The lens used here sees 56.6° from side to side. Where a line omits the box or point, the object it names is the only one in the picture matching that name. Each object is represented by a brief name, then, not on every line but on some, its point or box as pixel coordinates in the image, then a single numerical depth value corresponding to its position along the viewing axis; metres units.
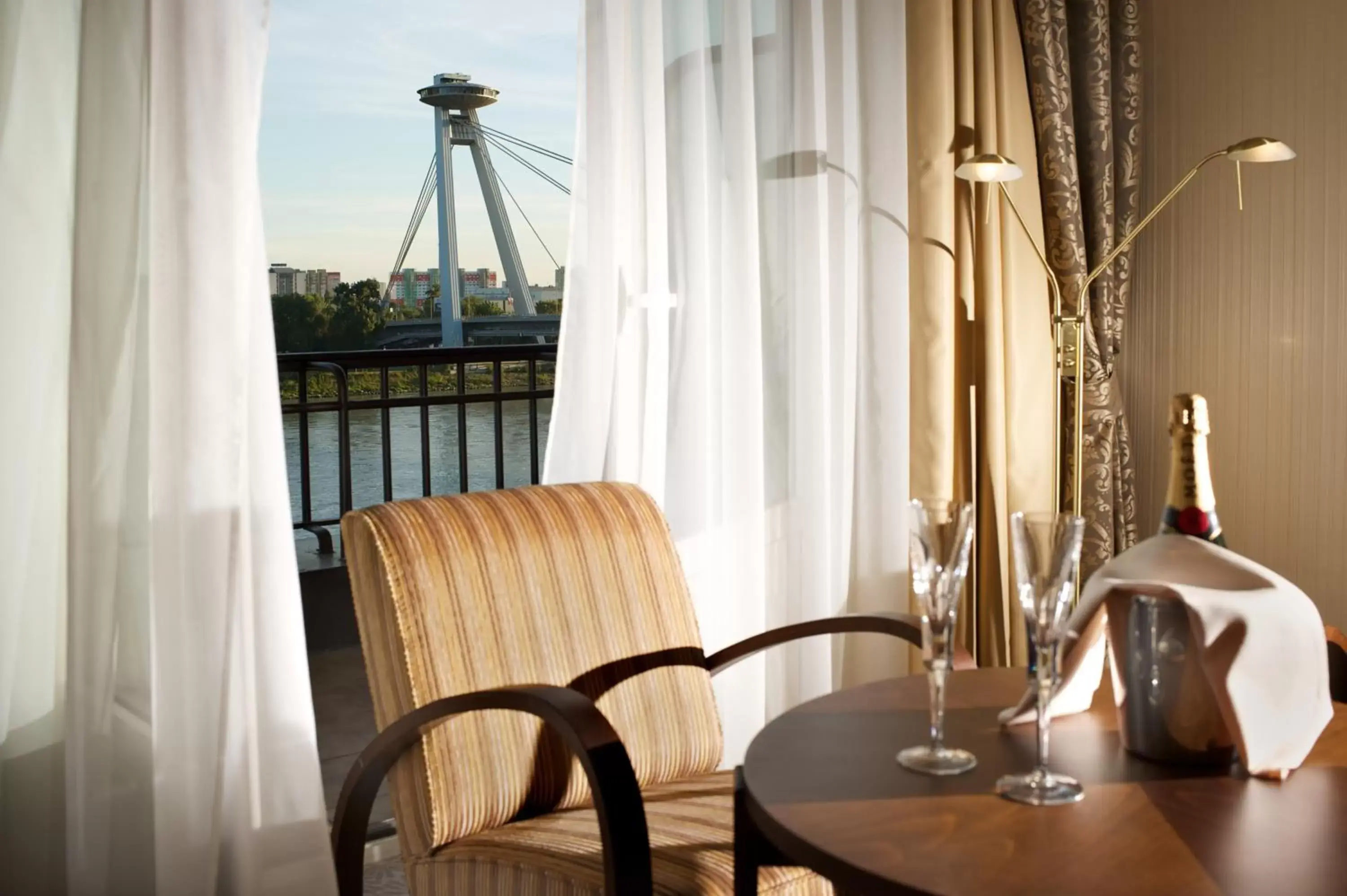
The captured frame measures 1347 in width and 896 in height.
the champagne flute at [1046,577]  1.15
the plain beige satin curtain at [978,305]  2.91
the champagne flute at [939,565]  1.24
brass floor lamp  2.56
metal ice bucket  1.25
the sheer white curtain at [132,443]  1.85
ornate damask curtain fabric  3.12
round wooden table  1.04
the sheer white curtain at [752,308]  2.49
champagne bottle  1.27
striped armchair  1.46
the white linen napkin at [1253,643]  1.22
